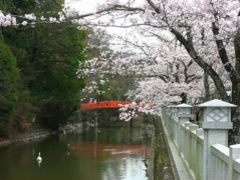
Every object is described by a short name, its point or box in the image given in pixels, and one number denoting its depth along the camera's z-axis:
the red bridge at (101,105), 42.22
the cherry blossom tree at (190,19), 7.16
